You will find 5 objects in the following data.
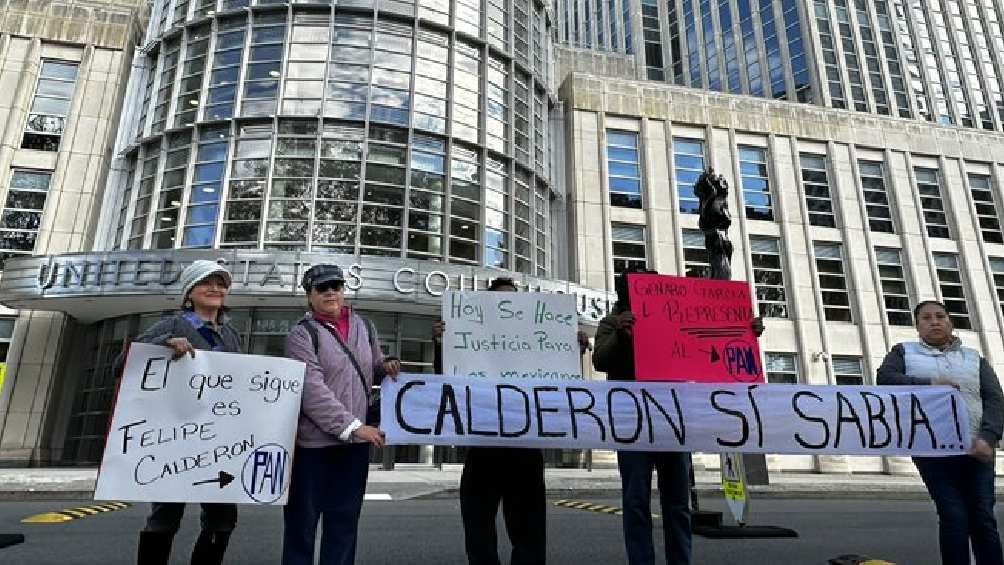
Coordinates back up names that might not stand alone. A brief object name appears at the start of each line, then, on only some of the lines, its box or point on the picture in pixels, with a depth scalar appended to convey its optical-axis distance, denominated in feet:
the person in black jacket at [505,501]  12.41
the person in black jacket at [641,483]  13.42
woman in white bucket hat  11.60
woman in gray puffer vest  13.51
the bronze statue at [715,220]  27.20
